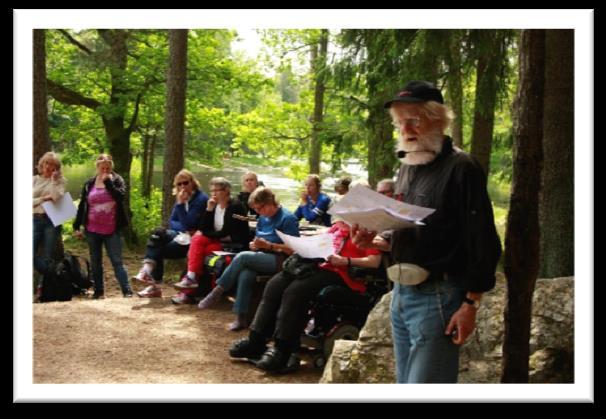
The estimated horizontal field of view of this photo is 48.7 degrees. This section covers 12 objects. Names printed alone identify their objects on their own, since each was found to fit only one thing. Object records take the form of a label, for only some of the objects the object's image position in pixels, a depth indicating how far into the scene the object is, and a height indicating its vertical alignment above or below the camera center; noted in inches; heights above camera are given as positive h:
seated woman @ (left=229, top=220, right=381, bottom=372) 200.5 -29.6
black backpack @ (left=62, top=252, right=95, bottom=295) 315.3 -34.0
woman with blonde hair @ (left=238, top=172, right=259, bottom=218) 332.2 +11.5
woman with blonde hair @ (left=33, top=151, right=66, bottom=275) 290.4 +5.8
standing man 98.3 -6.4
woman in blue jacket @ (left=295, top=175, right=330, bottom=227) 336.5 +1.0
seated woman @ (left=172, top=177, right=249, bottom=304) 284.2 -10.3
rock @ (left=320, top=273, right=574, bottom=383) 157.6 -34.8
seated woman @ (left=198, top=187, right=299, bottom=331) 242.2 -16.7
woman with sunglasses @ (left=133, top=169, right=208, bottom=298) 300.5 -12.4
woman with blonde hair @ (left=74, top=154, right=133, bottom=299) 297.4 -5.1
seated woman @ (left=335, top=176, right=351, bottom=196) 325.7 +9.5
